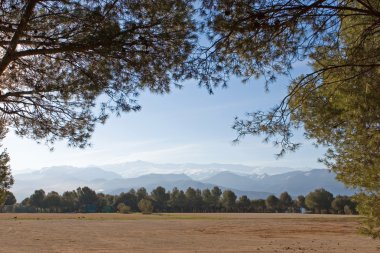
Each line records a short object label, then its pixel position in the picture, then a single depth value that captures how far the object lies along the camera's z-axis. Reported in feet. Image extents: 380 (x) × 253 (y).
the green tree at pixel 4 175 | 43.27
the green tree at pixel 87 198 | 391.75
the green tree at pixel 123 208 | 348.24
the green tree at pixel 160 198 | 377.71
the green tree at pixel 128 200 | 384.06
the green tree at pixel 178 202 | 378.12
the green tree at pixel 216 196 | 389.21
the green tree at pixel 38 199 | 386.93
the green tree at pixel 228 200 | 382.55
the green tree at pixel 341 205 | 336.08
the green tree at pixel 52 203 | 380.99
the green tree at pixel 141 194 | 395.22
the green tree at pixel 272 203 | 387.71
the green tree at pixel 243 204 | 383.39
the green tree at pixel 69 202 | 388.37
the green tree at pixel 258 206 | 380.99
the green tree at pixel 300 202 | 397.60
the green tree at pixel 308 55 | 30.09
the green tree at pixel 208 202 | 383.86
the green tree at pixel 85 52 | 33.60
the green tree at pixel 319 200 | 370.94
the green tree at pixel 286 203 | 397.80
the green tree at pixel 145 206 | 343.46
